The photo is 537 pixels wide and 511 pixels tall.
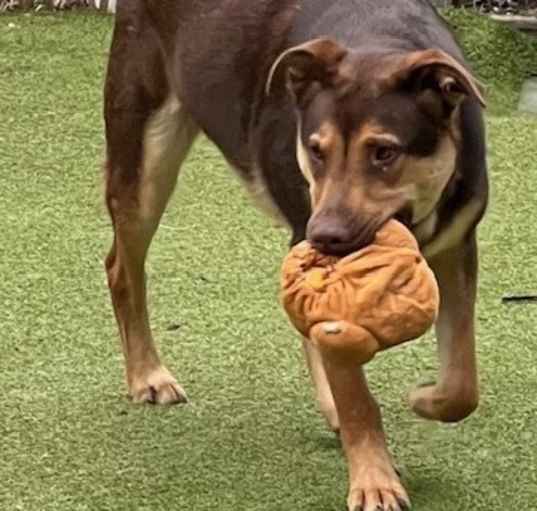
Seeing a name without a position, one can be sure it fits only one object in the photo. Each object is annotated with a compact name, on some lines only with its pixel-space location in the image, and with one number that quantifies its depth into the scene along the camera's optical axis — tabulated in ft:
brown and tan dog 12.52
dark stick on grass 18.40
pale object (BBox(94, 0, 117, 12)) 33.86
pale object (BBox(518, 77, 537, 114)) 27.27
